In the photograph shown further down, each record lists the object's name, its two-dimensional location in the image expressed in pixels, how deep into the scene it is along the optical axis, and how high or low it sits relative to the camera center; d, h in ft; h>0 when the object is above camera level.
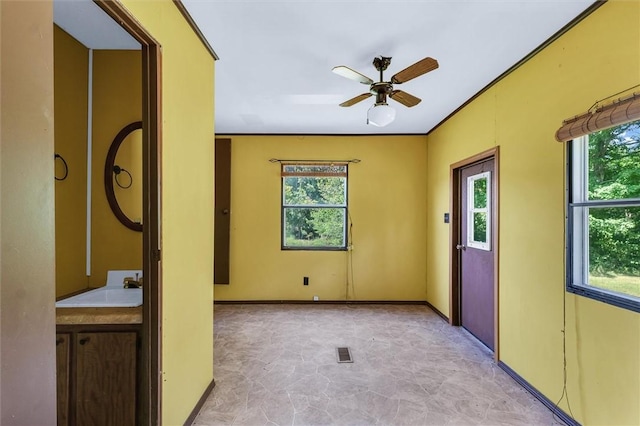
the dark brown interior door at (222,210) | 14.56 +0.12
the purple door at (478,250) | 10.08 -1.37
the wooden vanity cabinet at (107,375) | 4.99 -2.73
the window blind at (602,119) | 4.90 +1.70
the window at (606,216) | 5.44 -0.08
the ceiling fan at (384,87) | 6.55 +3.15
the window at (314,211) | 15.06 +0.07
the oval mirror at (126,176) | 6.86 +0.85
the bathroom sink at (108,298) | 5.25 -1.66
